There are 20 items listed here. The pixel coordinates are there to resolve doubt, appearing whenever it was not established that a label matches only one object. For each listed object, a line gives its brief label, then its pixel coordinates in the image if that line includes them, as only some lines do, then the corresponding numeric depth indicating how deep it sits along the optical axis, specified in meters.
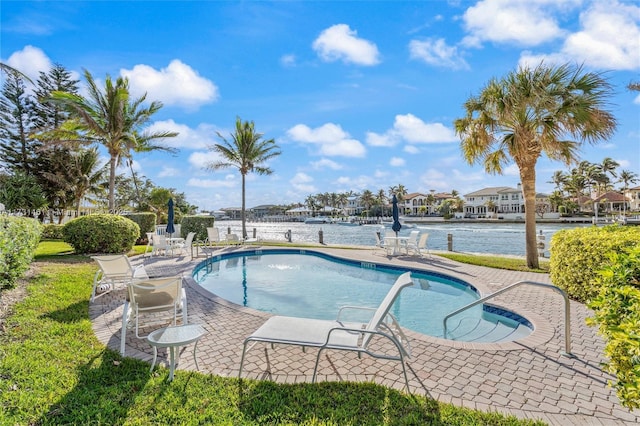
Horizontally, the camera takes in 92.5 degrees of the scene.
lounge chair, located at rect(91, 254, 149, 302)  6.26
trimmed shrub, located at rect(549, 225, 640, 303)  5.44
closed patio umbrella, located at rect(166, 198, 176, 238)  15.11
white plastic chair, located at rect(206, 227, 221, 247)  14.81
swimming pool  5.74
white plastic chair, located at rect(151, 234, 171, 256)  12.23
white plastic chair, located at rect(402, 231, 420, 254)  12.65
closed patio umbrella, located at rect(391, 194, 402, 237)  14.60
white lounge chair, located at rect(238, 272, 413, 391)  3.08
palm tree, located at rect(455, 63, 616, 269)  8.02
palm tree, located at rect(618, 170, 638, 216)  62.31
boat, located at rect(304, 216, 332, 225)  78.47
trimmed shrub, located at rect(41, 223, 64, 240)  17.50
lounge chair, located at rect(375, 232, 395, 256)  13.09
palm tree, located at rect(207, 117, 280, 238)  20.61
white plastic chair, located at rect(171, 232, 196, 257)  12.74
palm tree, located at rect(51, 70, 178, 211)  14.87
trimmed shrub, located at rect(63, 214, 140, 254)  11.28
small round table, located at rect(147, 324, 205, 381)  3.07
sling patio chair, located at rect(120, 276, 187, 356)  4.14
